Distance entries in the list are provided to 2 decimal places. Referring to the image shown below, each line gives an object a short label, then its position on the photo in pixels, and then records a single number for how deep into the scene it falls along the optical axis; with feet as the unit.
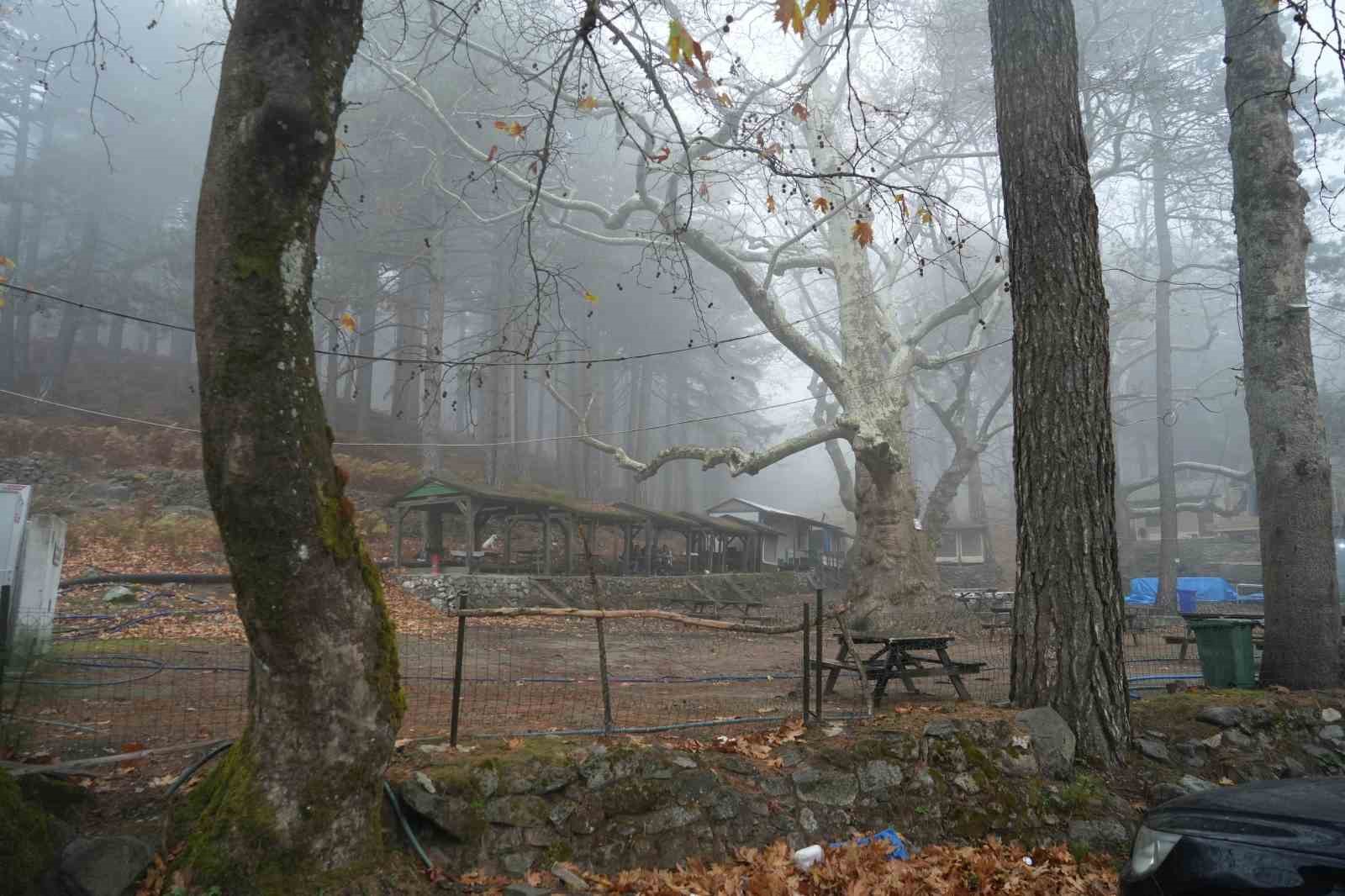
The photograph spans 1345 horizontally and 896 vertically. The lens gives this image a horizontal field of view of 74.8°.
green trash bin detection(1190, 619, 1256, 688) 25.88
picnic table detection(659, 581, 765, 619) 65.36
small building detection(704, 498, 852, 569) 124.98
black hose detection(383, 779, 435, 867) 14.02
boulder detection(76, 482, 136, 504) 77.30
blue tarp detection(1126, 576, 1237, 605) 83.10
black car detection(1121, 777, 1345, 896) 8.92
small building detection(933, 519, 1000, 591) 121.29
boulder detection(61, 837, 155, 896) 12.29
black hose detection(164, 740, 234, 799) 14.76
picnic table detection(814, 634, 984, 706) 25.80
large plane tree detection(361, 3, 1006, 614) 60.23
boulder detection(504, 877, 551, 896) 13.60
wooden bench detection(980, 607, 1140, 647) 49.20
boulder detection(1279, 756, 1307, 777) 21.54
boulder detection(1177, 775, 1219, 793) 19.31
